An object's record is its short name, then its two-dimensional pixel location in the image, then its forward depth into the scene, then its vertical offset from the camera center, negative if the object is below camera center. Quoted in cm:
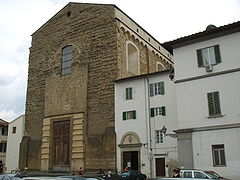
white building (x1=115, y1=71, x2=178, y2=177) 2641 +268
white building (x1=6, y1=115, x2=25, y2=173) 3894 +180
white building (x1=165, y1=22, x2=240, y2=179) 1877 +330
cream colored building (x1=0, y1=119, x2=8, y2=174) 4772 +238
